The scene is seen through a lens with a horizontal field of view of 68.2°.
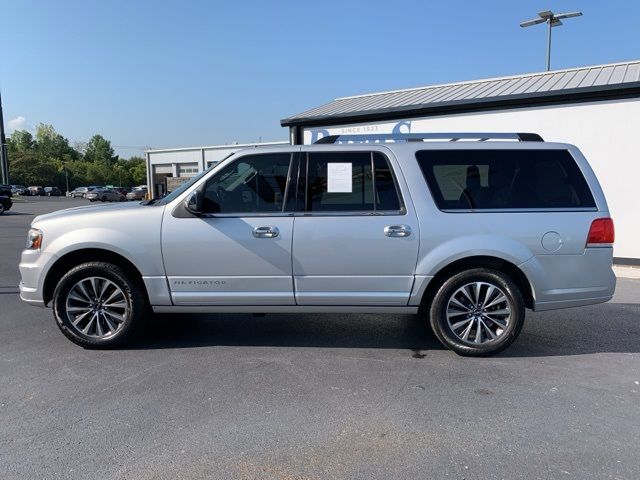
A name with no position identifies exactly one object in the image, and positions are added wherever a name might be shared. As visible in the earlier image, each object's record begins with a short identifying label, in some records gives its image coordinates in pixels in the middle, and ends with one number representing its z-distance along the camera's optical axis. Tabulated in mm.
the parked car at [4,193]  25817
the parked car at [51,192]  65456
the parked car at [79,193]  60400
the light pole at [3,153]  42541
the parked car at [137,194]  50206
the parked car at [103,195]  53031
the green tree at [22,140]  93619
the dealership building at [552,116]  9062
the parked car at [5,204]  24562
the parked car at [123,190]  59897
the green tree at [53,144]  103694
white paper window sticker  4367
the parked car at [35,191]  62562
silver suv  4250
